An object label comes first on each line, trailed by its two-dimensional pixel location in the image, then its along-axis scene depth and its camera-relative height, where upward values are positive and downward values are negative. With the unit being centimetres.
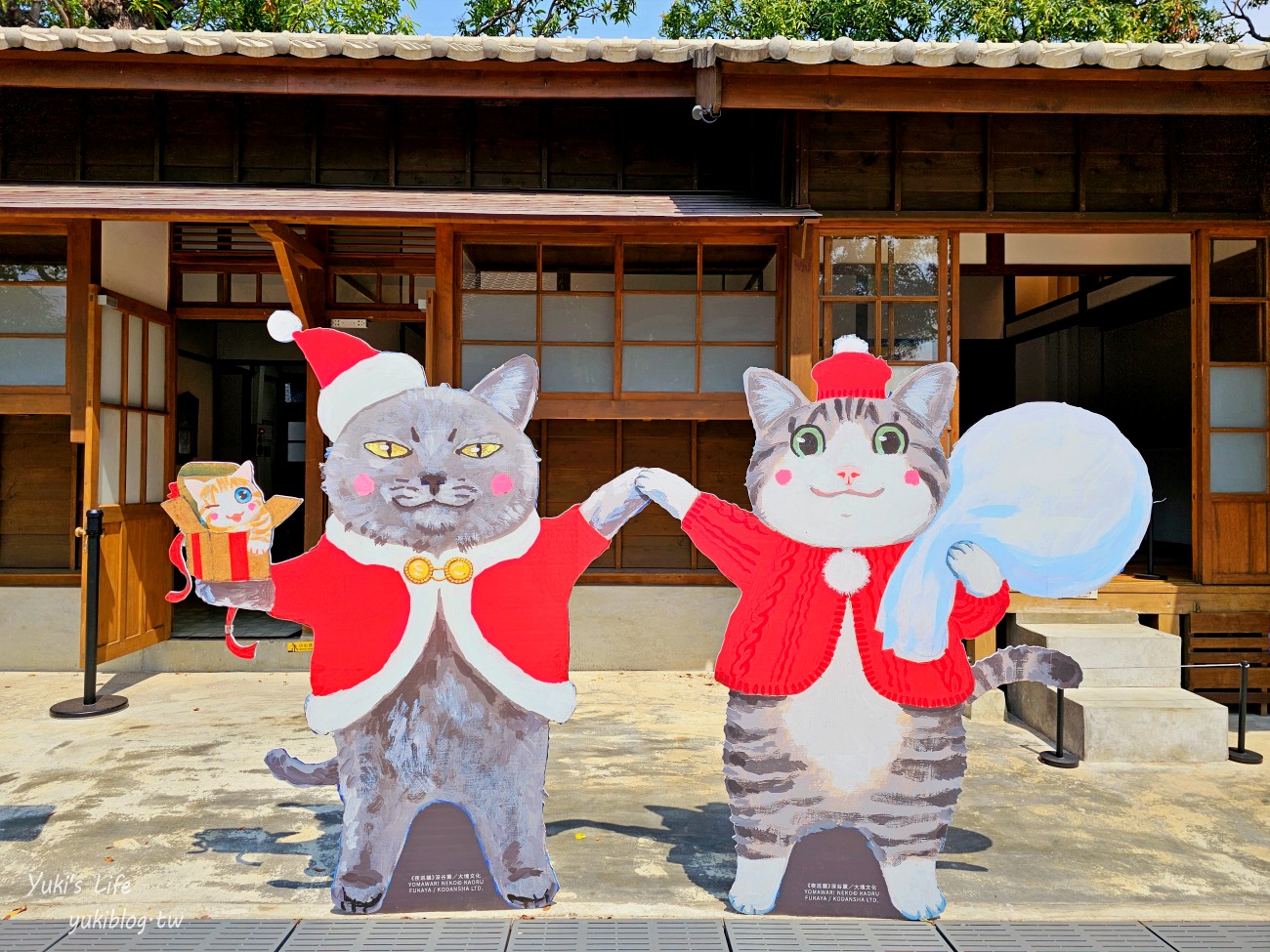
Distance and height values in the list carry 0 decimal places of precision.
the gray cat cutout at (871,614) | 308 -49
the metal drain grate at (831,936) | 297 -167
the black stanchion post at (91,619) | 584 -98
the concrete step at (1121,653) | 560 -116
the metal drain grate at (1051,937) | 300 -168
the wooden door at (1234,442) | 626 +33
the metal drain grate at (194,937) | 294 -167
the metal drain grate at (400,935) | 296 -167
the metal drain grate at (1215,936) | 303 -169
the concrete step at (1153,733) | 509 -153
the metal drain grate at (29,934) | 296 -167
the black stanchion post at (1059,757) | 499 -167
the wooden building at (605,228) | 579 +198
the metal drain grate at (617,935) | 298 -168
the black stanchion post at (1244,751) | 510 -167
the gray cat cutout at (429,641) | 312 -61
